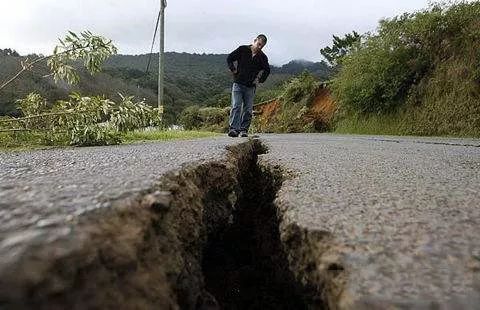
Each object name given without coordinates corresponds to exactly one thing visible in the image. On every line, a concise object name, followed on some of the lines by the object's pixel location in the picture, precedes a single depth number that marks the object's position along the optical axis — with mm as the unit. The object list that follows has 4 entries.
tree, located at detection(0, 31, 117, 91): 4363
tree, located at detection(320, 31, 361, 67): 30225
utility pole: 9195
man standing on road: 6184
